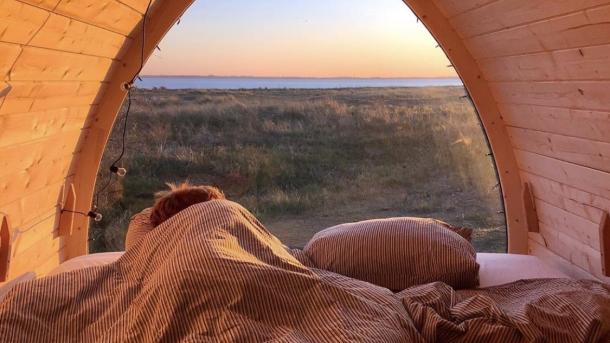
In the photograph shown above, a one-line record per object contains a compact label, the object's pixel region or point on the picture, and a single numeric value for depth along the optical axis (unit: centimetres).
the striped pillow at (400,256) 212
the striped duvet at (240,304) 125
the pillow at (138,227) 216
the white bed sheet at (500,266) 225
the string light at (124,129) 257
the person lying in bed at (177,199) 197
